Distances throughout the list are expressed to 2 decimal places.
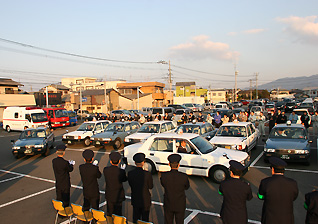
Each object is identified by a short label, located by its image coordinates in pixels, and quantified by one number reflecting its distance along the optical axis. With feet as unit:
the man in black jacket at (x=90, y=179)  17.71
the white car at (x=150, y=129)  42.83
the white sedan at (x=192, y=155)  26.27
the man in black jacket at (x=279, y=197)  12.60
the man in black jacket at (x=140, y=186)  15.75
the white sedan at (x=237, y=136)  34.72
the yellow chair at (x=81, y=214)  15.92
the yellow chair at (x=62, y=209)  16.63
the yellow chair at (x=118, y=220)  14.05
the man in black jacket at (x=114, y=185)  16.61
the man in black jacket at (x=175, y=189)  14.94
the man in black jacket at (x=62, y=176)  19.47
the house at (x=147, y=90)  192.19
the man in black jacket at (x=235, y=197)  12.92
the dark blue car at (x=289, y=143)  30.86
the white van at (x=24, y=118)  81.25
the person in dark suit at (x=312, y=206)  11.76
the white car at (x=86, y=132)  51.37
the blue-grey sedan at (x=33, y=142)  41.32
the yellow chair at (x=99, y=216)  14.84
